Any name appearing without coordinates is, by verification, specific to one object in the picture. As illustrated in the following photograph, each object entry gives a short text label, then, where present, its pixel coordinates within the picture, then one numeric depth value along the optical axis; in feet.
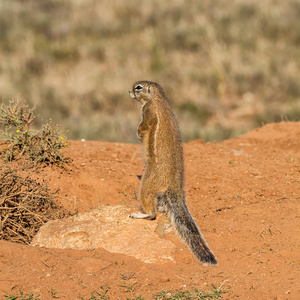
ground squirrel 34.96
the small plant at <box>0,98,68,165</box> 47.47
